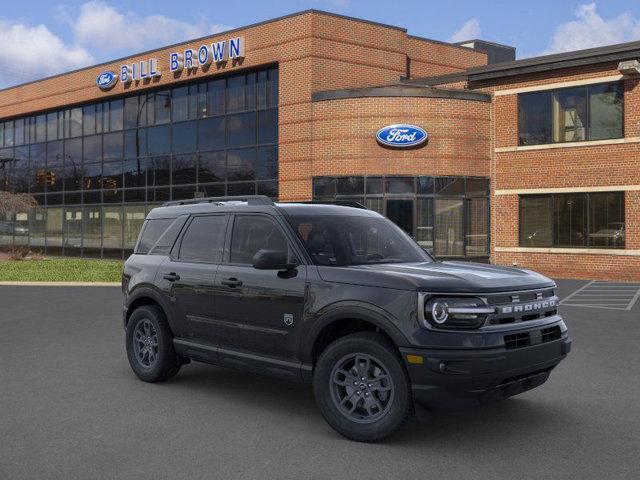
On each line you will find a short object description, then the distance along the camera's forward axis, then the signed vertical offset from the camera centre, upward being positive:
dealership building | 22.44 +3.68
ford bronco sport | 5.05 -0.65
